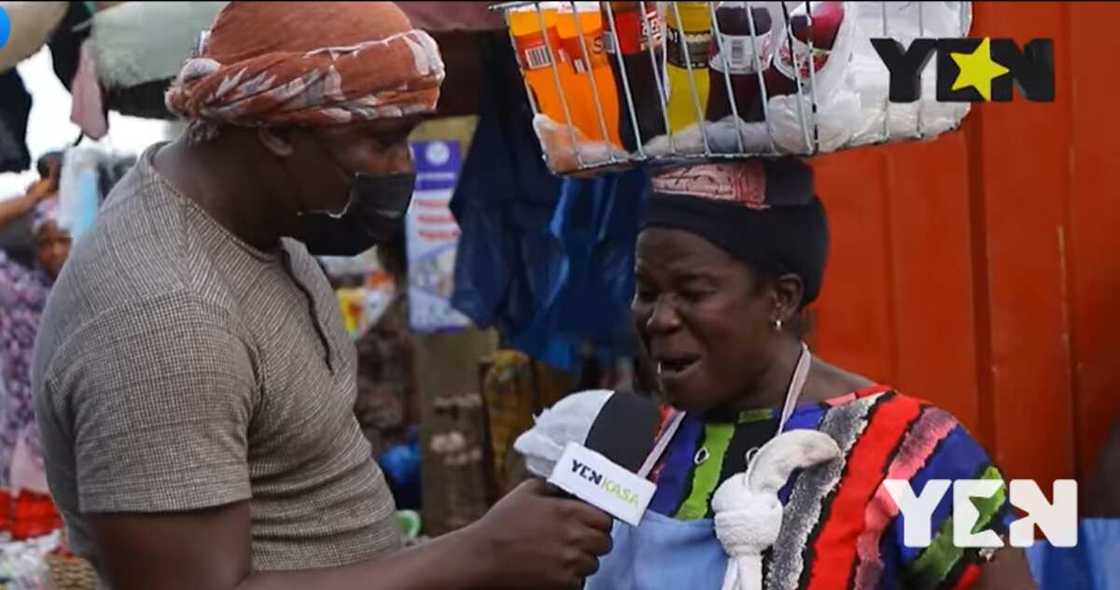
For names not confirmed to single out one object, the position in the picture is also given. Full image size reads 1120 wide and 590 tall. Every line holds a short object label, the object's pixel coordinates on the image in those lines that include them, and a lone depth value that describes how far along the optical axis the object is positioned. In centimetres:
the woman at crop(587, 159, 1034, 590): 232
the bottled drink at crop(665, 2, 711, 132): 250
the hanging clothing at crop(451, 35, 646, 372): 431
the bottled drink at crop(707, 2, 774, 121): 245
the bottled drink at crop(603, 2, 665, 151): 255
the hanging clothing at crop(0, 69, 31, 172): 332
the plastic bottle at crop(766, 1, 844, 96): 245
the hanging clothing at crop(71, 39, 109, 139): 393
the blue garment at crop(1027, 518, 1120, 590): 328
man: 212
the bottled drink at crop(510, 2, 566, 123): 268
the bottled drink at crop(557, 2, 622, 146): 261
